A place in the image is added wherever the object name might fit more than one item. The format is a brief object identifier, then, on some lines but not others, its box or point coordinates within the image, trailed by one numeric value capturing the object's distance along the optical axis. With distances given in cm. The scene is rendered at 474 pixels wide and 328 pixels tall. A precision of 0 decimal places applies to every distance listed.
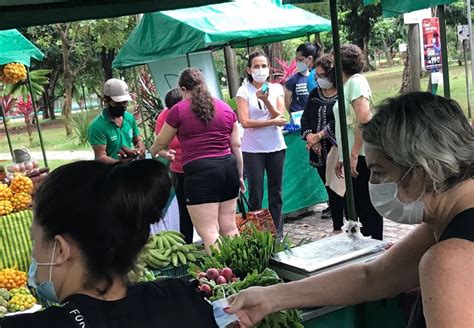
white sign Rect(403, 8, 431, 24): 747
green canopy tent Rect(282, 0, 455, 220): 271
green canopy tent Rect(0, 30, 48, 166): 543
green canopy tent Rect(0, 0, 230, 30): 215
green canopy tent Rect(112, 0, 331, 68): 594
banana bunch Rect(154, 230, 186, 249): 385
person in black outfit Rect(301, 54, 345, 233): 474
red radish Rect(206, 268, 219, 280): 214
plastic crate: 360
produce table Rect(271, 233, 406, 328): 200
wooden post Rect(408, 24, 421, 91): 1123
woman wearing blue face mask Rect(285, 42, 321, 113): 617
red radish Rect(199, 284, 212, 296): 201
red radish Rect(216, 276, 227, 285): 209
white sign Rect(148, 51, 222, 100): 810
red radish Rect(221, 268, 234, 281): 215
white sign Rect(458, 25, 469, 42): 869
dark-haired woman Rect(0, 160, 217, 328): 120
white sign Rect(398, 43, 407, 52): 1569
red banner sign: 829
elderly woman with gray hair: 128
